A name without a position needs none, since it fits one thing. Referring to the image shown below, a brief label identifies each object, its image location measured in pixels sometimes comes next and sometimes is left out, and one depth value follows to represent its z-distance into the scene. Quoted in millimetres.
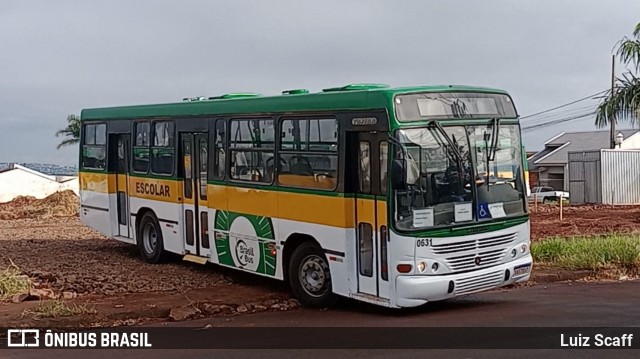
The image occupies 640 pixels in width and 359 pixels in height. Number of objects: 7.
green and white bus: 10883
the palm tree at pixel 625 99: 24234
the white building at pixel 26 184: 48000
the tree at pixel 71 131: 49469
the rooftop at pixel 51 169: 56344
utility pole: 41062
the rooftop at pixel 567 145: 57062
